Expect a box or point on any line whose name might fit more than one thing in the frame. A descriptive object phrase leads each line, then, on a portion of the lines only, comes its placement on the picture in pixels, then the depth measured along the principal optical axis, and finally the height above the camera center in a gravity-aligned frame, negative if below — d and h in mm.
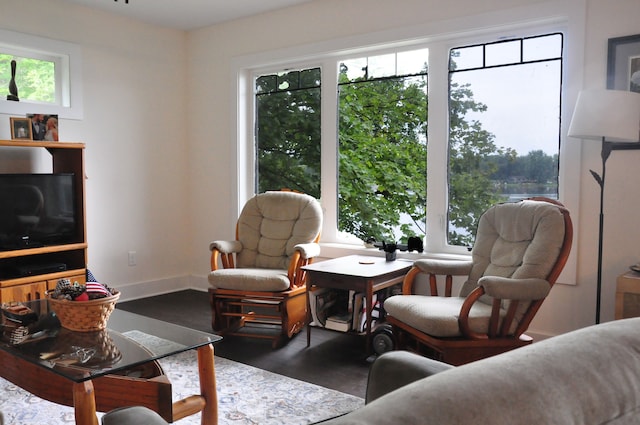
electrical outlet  5223 -785
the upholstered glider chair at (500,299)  2729 -645
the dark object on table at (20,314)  2549 -652
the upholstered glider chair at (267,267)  3721 -676
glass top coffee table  1978 -733
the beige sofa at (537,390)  593 -252
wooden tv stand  3906 -627
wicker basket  2369 -598
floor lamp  2907 +323
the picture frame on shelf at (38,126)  4133 +380
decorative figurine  4242 +684
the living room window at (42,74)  4336 +850
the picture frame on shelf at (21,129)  4043 +353
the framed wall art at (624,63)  3211 +667
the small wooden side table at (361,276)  3387 -641
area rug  2580 -1148
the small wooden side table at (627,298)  2881 -648
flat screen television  3998 -261
